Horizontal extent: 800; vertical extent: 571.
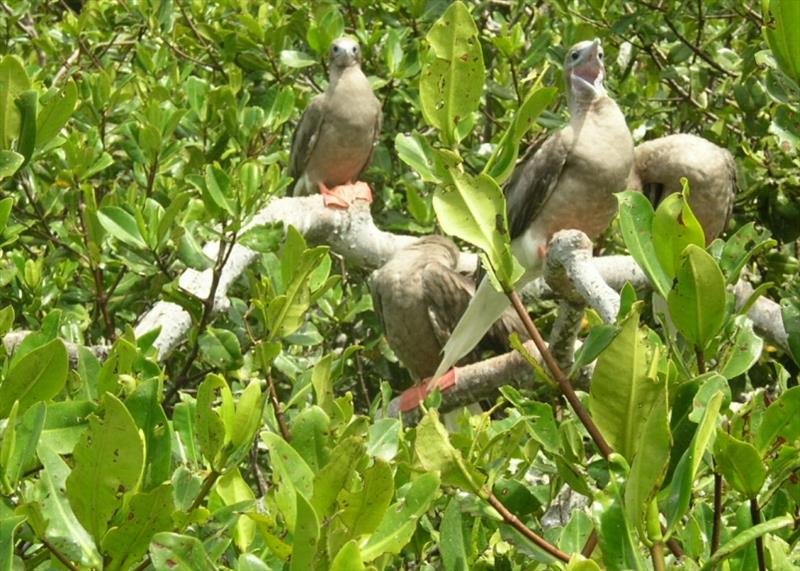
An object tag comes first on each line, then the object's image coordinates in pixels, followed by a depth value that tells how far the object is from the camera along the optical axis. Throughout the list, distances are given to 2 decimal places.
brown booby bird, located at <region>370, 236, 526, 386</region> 9.69
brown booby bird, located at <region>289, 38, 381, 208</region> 10.54
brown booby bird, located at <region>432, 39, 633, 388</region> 7.98
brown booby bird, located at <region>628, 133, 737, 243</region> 7.71
